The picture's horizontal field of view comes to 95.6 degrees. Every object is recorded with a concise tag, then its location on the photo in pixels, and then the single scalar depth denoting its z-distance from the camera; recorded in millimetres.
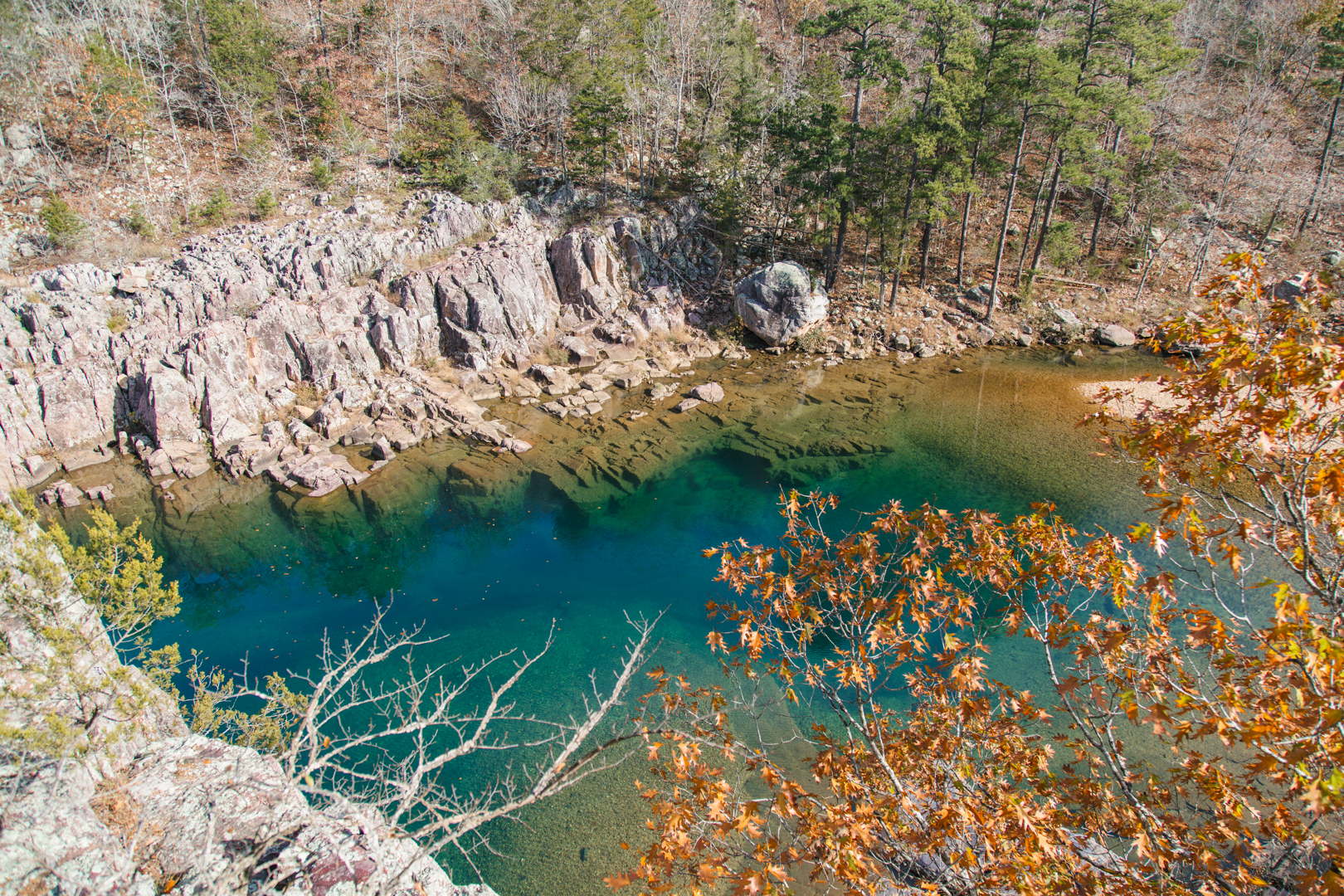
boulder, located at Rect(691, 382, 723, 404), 27016
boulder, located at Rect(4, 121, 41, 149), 29906
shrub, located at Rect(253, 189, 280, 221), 30328
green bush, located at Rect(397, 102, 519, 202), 33094
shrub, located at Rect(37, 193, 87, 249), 25656
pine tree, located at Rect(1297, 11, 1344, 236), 30188
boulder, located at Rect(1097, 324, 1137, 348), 30359
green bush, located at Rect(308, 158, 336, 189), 32406
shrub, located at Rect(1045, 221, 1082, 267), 31000
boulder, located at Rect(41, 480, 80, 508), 20500
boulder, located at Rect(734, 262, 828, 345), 31797
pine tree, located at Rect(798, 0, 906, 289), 26277
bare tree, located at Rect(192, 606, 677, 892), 9812
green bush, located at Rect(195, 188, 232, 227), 29891
